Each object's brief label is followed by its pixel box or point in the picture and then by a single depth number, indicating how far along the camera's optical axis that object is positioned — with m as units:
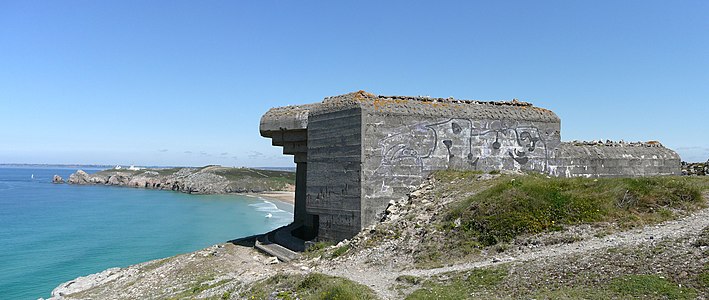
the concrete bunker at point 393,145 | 17.34
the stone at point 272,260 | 17.97
